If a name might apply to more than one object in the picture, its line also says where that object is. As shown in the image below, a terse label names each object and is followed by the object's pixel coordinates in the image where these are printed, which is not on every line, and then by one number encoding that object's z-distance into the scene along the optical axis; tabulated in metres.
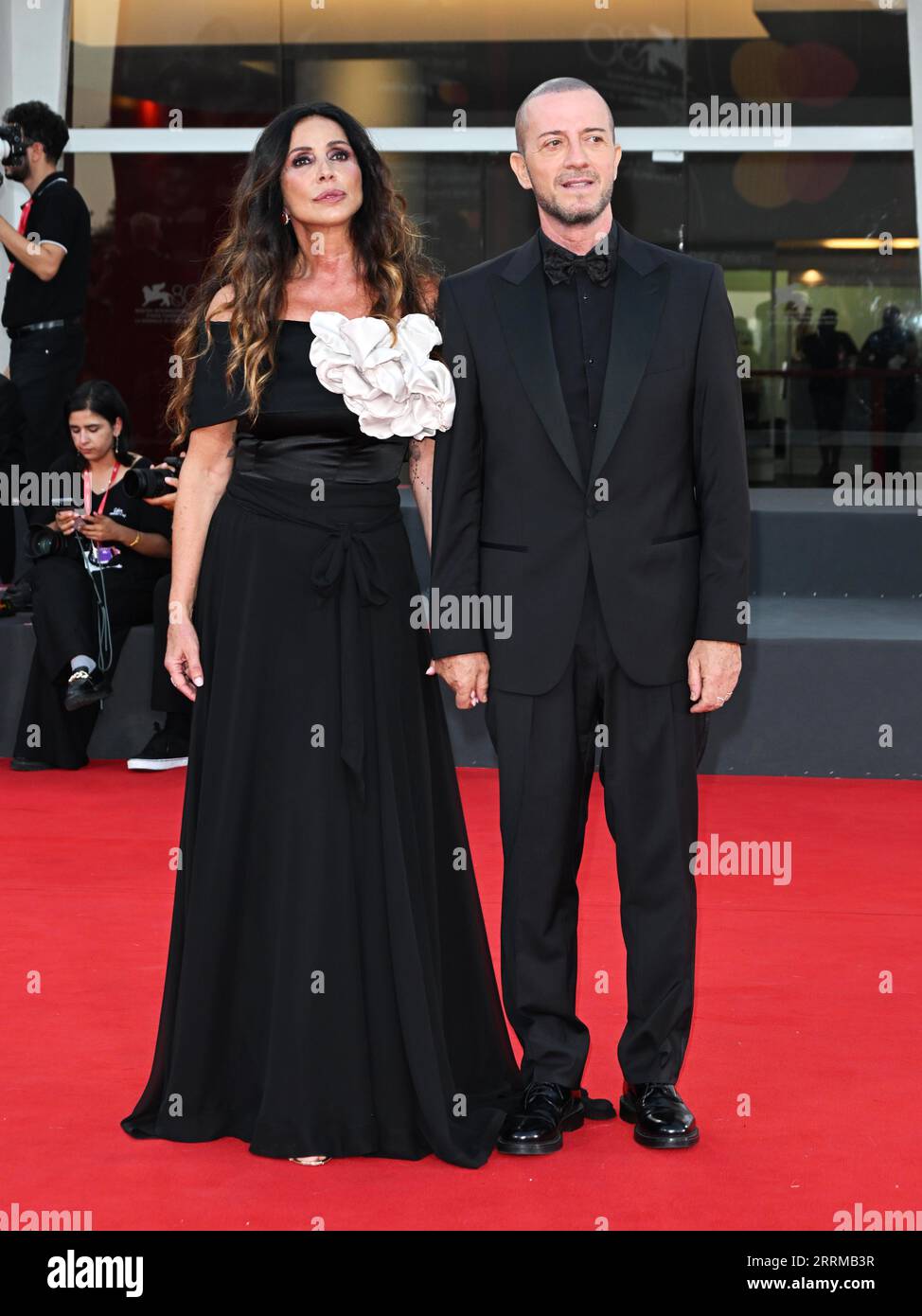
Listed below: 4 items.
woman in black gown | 2.55
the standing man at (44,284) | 6.30
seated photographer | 5.77
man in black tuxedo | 2.48
